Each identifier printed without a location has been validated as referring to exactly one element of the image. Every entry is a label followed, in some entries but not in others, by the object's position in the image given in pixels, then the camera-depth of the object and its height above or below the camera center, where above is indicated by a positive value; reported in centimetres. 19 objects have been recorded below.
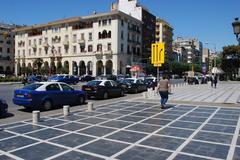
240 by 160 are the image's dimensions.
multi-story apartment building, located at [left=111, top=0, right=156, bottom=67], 7538 +1617
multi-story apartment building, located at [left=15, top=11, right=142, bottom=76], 6506 +825
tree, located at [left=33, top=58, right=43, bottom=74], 6631 +332
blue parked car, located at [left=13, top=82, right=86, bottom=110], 1417 -97
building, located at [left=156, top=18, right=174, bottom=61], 9706 +1510
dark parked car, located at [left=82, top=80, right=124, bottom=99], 2084 -89
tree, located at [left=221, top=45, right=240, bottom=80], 6179 +417
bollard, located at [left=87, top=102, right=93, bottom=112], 1425 -151
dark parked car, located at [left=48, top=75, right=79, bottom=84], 4089 -28
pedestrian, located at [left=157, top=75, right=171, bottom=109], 1475 -53
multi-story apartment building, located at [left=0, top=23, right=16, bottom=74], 8869 +829
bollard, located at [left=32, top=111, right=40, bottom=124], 1106 -156
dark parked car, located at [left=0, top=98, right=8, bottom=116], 1230 -131
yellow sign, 2339 +191
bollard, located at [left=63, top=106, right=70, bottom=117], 1287 -154
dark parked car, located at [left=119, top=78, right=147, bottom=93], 2753 -78
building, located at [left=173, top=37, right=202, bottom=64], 14525 +1576
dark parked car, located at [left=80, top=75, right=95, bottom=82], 5323 -19
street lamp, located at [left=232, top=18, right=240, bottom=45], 1405 +251
